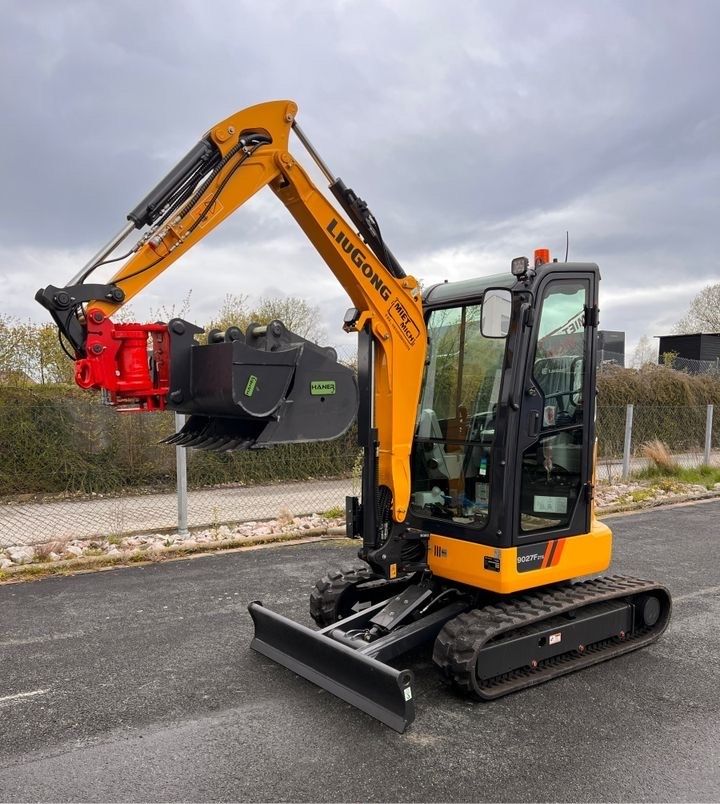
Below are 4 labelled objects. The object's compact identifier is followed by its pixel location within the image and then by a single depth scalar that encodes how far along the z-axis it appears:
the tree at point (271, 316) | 15.17
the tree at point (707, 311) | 35.47
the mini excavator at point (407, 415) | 3.65
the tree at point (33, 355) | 11.57
